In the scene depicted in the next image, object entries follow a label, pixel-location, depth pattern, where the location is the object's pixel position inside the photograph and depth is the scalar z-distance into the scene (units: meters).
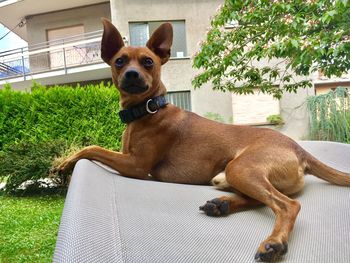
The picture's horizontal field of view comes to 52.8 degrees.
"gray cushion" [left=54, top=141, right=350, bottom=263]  0.95
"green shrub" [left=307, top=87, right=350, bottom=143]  5.46
